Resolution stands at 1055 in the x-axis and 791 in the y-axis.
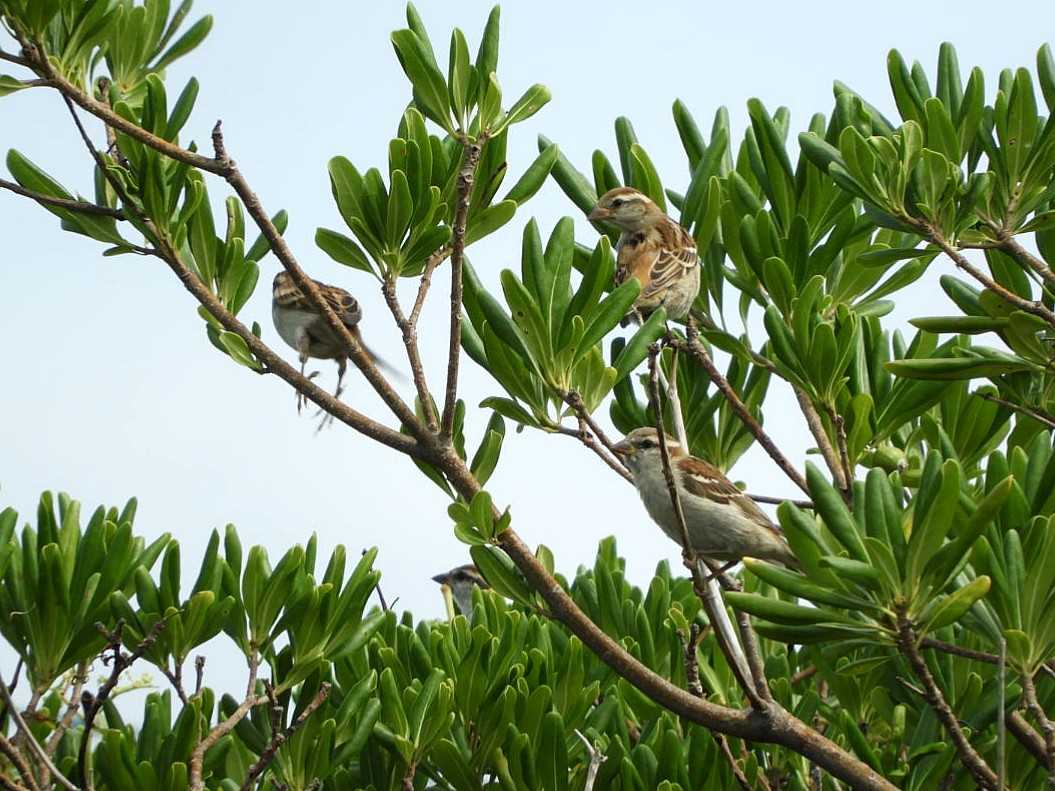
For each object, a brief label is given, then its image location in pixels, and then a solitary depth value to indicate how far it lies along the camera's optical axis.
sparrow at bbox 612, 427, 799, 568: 9.67
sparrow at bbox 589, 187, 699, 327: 9.27
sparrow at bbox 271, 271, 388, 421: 13.45
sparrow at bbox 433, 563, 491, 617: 18.28
